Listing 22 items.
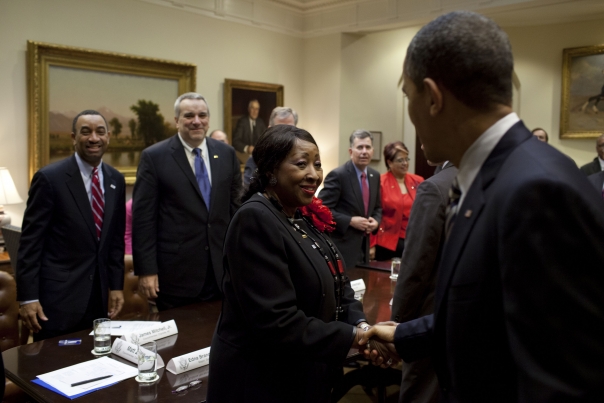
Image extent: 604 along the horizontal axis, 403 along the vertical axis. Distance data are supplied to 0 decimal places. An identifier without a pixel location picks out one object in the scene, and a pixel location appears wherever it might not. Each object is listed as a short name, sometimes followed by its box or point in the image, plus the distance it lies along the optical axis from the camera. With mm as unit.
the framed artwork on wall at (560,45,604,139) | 8133
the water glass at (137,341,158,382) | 2064
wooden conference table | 1968
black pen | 2037
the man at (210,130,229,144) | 6812
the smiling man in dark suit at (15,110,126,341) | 3053
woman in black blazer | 1732
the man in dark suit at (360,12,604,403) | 960
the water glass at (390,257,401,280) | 3857
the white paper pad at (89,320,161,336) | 2627
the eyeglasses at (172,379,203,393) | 2014
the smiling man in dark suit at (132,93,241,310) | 3412
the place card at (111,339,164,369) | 2225
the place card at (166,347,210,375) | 2154
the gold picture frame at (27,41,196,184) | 5883
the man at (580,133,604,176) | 7089
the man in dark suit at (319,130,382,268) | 5121
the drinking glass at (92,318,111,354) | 2371
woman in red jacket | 5555
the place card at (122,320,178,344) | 2455
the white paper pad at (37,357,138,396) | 2020
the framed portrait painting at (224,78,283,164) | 7773
